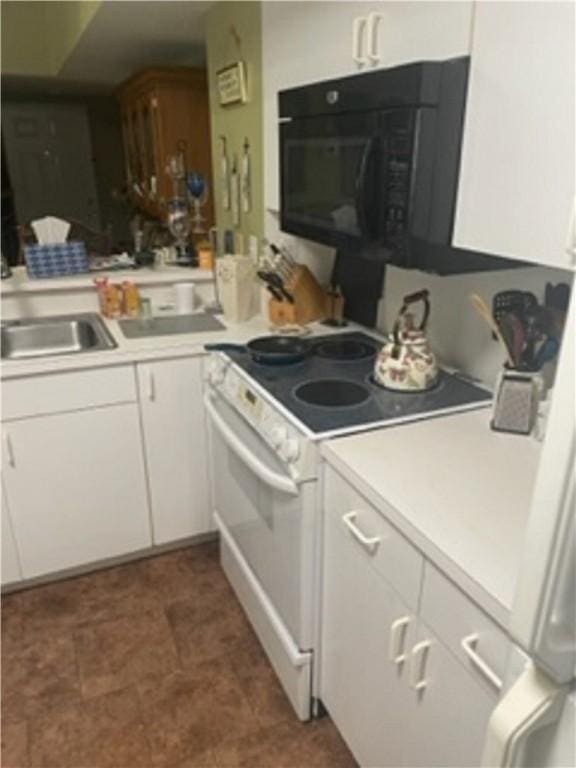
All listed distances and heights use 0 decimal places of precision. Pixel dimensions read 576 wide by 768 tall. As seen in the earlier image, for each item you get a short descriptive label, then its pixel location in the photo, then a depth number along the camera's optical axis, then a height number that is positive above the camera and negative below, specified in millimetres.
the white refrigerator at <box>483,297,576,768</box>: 504 -404
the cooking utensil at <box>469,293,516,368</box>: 1322 -355
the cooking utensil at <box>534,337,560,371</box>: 1284 -394
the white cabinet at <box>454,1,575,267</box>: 945 +50
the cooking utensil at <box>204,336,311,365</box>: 1672 -536
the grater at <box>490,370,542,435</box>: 1270 -497
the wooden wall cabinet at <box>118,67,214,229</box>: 3197 +212
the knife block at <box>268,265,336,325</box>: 2080 -485
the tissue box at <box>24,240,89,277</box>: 2297 -374
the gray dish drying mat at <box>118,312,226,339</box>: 2094 -581
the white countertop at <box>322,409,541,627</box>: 880 -571
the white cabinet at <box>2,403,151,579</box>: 1891 -1048
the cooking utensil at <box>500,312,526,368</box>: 1301 -369
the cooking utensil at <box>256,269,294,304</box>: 2076 -413
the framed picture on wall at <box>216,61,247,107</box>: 2221 +290
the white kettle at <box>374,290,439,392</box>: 1491 -489
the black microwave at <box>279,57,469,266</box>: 1148 +24
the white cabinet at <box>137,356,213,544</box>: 1996 -970
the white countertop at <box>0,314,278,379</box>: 1807 -592
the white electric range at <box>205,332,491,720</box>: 1328 -690
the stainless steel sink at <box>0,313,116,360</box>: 2223 -640
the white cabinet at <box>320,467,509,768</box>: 900 -835
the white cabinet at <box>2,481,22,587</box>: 1906 -1249
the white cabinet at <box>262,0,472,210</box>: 1161 +275
